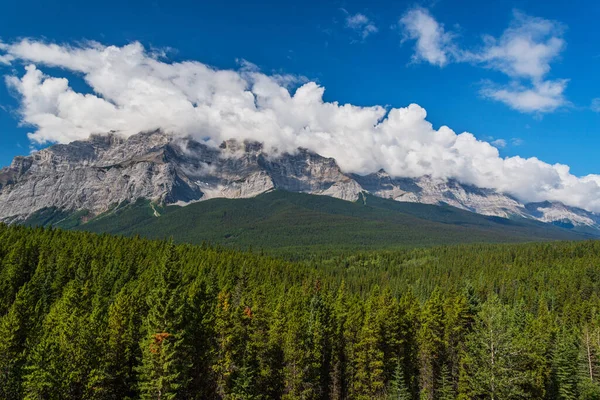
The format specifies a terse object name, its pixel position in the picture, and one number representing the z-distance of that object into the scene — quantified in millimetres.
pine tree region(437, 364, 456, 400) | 43594
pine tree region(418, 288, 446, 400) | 52219
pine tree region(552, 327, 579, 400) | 49438
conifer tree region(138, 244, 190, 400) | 29625
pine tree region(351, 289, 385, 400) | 45344
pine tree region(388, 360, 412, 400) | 40938
